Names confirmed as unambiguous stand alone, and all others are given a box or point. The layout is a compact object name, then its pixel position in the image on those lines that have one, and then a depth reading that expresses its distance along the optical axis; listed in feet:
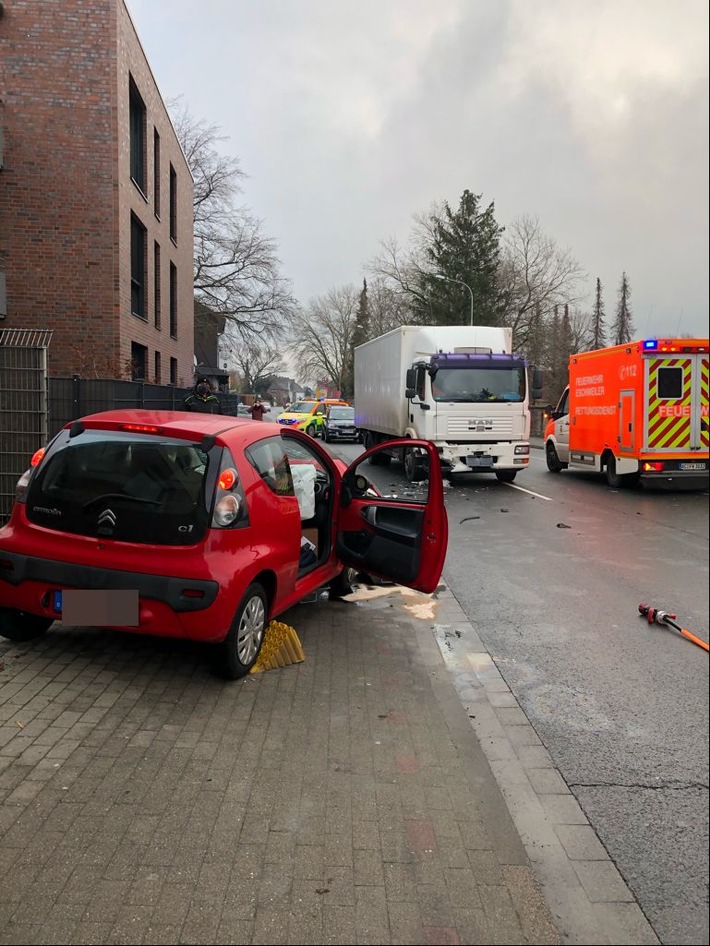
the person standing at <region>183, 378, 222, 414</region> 35.88
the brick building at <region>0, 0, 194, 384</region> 46.44
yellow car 103.14
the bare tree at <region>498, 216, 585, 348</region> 164.25
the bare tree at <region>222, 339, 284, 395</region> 152.87
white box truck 47.80
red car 13.17
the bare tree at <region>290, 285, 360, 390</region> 281.33
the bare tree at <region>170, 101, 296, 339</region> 142.72
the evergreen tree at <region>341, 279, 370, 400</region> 264.52
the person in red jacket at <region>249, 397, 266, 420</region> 63.10
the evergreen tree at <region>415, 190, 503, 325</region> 166.50
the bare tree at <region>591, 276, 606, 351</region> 164.70
